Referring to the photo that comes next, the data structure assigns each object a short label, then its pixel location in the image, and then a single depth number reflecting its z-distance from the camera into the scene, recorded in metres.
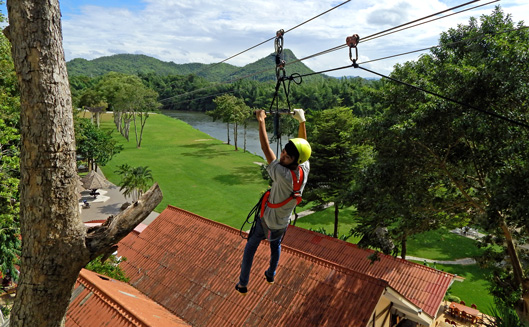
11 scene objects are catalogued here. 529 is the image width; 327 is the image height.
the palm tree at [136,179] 26.58
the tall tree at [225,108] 50.34
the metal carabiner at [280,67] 6.36
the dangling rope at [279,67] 6.25
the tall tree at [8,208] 11.51
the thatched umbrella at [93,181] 29.00
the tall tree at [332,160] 20.91
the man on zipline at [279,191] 4.44
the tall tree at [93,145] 32.97
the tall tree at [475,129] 9.05
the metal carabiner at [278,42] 6.60
